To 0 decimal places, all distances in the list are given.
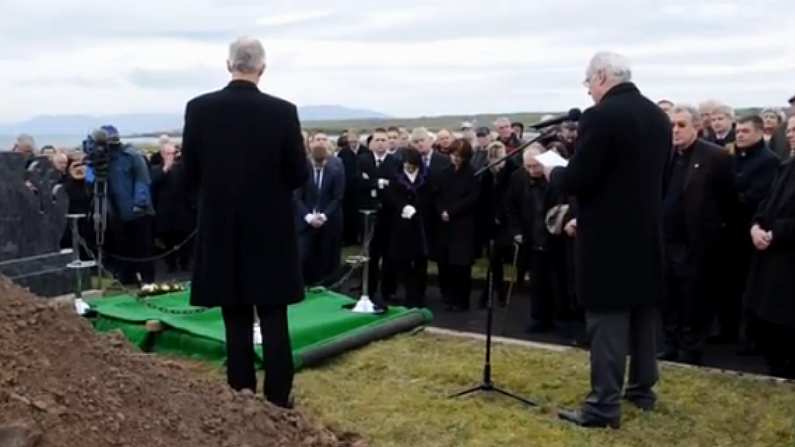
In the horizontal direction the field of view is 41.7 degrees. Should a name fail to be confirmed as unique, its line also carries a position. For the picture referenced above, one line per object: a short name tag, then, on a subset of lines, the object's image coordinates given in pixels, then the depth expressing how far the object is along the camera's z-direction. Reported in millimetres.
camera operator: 10766
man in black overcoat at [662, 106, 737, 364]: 7770
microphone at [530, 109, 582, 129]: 6018
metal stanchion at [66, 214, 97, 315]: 9662
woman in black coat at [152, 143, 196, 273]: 13891
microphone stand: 6418
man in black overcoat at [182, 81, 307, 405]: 5461
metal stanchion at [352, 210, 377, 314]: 8836
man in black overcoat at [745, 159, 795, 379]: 6746
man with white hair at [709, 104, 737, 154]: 10133
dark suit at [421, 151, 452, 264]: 11070
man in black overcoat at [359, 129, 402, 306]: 11109
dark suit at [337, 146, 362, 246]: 13562
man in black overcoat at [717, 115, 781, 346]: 8125
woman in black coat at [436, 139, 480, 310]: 10883
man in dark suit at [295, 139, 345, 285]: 11016
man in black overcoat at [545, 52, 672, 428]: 5570
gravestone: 9477
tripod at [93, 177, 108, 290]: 10490
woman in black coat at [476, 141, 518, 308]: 10977
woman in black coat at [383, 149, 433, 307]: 10836
